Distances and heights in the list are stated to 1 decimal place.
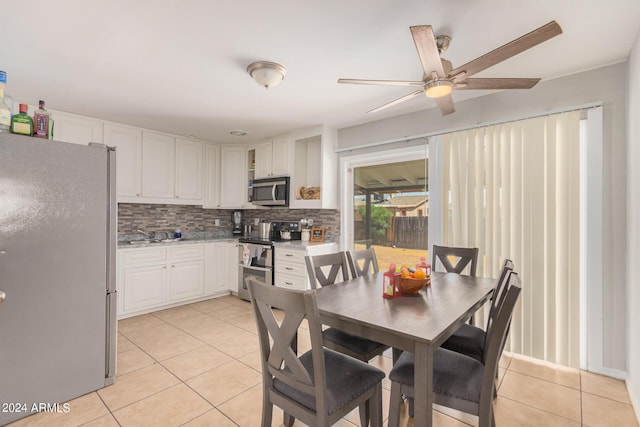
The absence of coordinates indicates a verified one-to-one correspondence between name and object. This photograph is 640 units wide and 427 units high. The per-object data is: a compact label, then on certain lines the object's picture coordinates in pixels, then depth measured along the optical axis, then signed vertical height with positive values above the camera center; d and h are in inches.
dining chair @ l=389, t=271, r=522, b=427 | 52.7 -31.2
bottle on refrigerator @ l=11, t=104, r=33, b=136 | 74.4 +23.1
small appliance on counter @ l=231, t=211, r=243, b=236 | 208.3 -4.2
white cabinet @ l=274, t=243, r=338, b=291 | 148.6 -23.9
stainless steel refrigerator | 72.5 -14.6
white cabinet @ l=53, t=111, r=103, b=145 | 132.5 +39.9
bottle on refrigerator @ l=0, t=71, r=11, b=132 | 72.0 +25.1
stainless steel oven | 162.1 -25.7
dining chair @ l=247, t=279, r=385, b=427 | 50.0 -30.1
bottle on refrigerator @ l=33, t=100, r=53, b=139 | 77.8 +24.2
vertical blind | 96.8 -0.4
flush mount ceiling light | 90.4 +43.7
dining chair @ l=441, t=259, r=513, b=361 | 70.3 -31.1
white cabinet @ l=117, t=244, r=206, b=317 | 144.5 -31.4
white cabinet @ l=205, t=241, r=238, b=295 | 177.9 -31.2
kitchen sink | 152.0 -13.4
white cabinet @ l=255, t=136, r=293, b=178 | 171.2 +34.3
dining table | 49.8 -19.7
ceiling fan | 55.1 +32.4
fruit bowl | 74.0 -16.9
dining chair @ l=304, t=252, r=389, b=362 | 73.0 -31.5
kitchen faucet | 170.3 -10.3
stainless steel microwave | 169.2 +14.0
